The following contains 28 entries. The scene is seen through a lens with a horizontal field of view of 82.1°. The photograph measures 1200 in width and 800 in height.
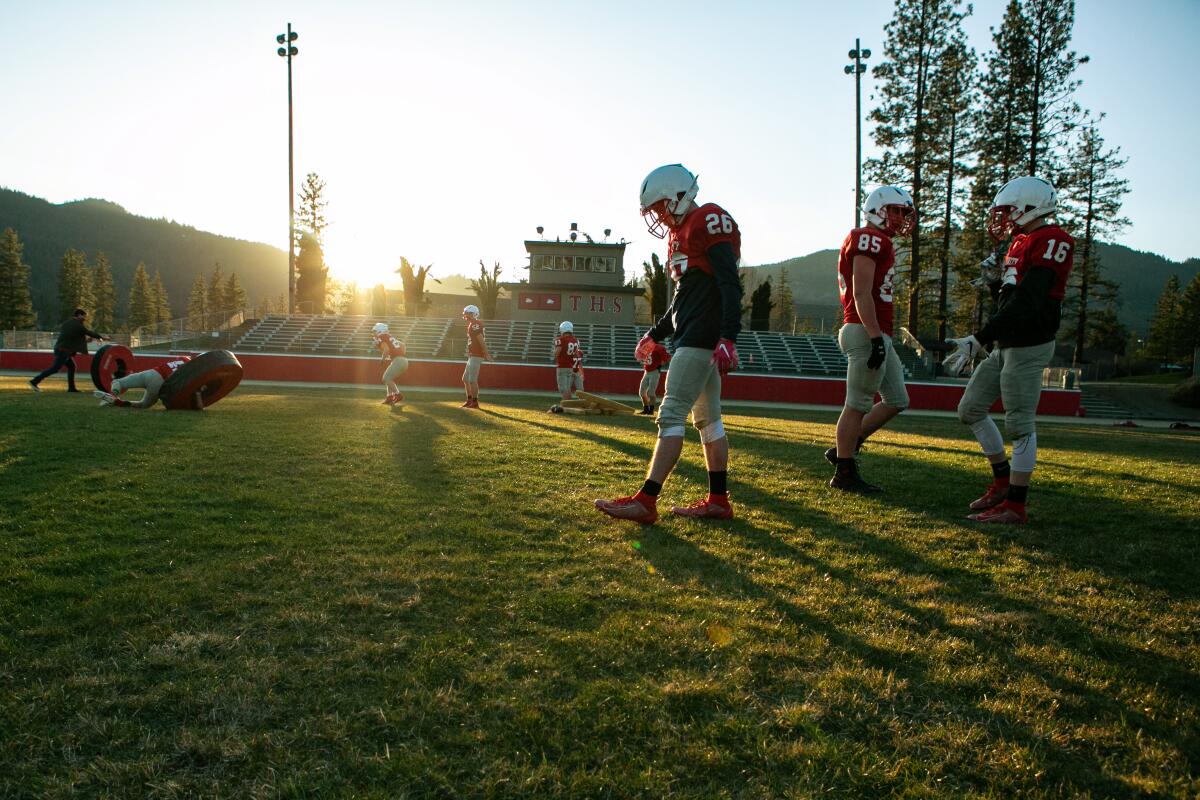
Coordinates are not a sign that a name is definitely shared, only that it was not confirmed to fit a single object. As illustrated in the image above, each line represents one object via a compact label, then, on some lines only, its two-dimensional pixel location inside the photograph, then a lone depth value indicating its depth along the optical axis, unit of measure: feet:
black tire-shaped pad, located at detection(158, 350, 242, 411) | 35.86
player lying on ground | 36.55
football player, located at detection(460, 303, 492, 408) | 47.78
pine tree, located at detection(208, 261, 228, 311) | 366.22
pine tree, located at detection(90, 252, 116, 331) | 316.60
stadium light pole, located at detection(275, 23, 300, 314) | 114.73
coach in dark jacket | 50.06
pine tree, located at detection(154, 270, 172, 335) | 341.17
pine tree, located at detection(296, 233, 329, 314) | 208.74
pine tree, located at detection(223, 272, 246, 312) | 366.02
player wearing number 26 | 14.94
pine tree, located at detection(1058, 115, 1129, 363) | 131.03
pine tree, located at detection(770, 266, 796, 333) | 277.21
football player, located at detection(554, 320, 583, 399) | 52.95
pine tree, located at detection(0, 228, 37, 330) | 228.22
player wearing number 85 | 18.44
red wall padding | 83.10
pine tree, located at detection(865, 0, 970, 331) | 108.58
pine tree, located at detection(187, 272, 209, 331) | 362.14
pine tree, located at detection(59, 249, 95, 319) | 286.87
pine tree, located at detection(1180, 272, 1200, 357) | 226.17
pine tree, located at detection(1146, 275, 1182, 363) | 236.63
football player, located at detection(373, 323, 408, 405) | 48.80
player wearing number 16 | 15.80
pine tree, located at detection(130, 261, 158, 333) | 330.95
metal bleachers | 115.14
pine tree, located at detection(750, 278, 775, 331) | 167.32
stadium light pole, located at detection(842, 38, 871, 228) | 95.30
